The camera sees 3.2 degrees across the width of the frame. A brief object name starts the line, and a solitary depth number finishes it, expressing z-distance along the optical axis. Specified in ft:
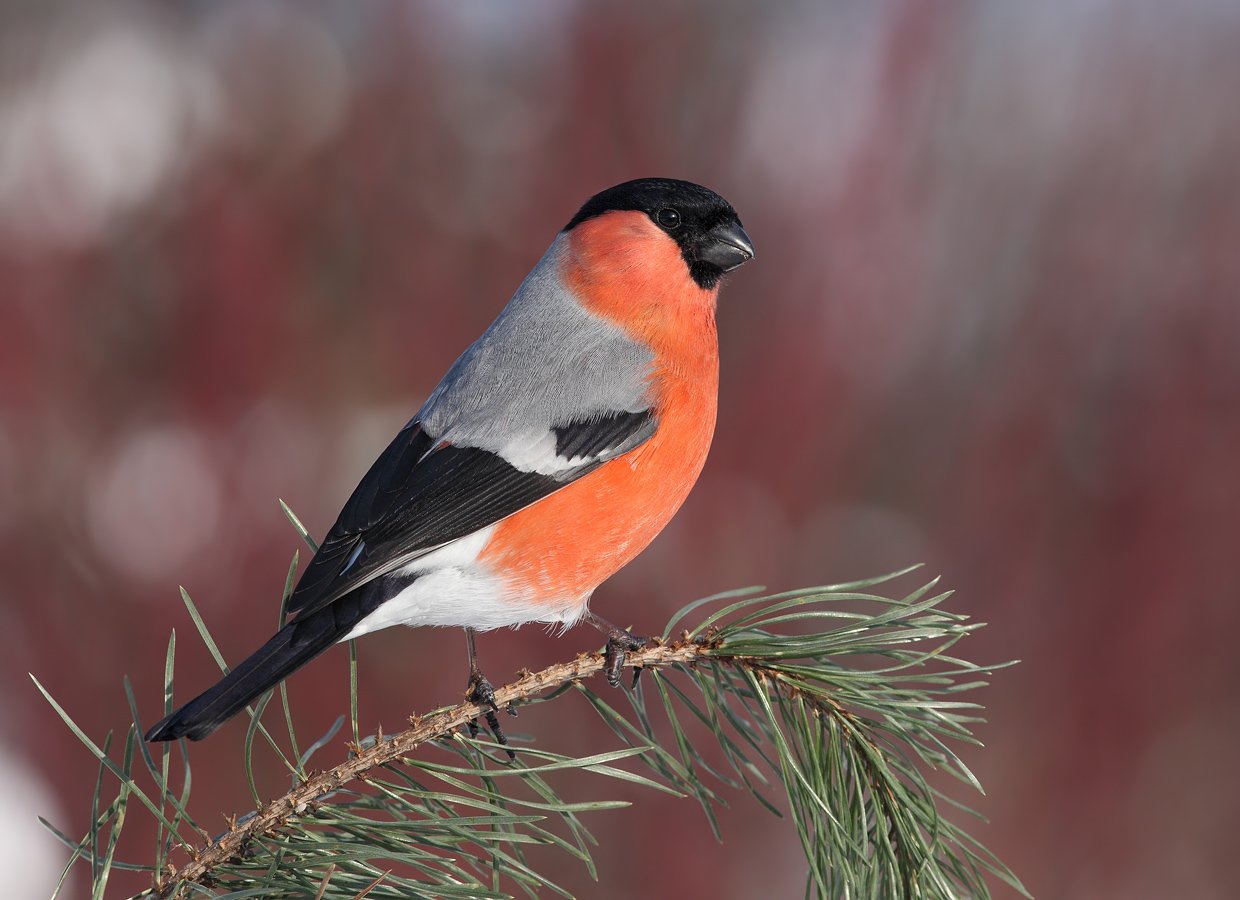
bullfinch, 12.80
